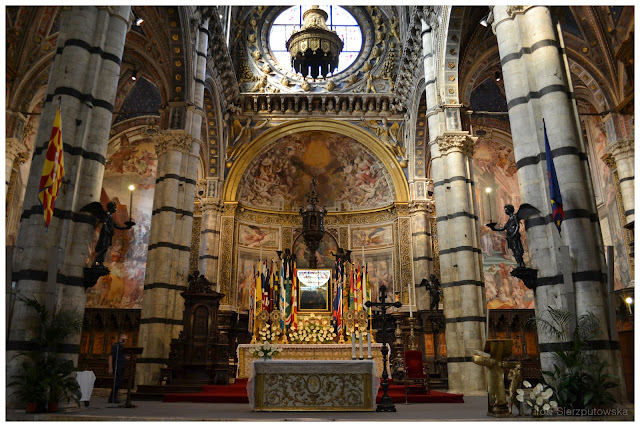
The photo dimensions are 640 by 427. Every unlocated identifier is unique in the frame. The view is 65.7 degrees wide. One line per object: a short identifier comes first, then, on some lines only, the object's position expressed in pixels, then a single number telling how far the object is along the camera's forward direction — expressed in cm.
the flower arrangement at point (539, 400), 644
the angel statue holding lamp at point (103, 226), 816
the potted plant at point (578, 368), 652
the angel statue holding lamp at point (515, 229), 823
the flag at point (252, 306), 1593
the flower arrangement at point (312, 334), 1480
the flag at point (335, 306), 1725
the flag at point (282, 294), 1691
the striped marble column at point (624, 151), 1549
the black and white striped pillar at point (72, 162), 746
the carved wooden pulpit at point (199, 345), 1233
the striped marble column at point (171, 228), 1263
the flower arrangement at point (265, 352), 853
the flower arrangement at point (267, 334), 1453
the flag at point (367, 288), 1601
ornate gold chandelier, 1759
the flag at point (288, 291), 1713
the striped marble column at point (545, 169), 741
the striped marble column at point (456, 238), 1230
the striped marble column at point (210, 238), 1967
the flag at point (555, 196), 761
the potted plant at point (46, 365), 671
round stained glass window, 2264
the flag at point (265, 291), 1664
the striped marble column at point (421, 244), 1939
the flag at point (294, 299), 1727
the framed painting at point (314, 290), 1912
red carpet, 1009
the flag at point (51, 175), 723
